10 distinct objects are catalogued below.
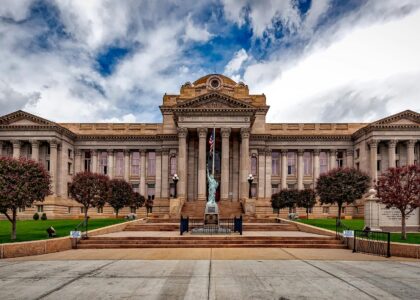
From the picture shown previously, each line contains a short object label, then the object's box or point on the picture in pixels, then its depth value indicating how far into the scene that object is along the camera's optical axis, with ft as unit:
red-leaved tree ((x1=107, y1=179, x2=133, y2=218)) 162.20
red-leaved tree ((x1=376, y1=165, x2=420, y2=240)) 83.46
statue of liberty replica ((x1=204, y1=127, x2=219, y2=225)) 108.27
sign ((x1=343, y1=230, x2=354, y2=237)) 76.24
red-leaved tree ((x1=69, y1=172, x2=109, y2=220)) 133.59
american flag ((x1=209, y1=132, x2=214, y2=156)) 146.75
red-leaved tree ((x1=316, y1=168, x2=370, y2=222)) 131.34
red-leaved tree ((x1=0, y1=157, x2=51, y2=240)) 79.97
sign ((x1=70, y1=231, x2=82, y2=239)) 76.89
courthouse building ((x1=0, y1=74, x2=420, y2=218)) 173.88
